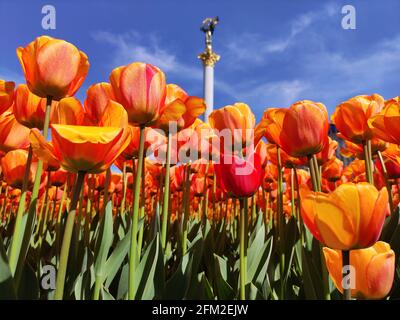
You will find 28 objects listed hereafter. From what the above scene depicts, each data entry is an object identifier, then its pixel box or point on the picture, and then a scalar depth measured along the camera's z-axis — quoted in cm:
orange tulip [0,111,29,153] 47
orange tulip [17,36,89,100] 37
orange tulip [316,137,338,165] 61
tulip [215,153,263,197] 36
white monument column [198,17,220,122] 1868
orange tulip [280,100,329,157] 40
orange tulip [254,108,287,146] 43
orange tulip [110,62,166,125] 36
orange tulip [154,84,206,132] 40
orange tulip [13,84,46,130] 43
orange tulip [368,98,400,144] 37
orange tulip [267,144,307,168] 61
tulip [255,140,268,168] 54
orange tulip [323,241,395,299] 28
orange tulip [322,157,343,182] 90
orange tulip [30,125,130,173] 27
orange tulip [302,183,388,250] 27
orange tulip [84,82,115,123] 39
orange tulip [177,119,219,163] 56
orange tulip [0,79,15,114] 39
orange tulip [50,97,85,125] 32
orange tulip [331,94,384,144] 48
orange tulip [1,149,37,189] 59
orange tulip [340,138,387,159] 61
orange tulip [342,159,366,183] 91
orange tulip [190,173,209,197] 83
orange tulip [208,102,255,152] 47
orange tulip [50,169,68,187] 76
